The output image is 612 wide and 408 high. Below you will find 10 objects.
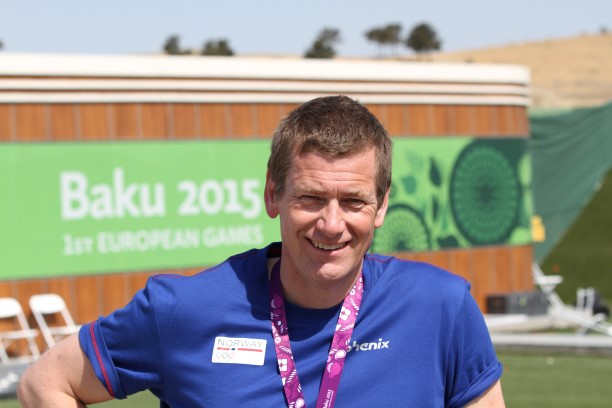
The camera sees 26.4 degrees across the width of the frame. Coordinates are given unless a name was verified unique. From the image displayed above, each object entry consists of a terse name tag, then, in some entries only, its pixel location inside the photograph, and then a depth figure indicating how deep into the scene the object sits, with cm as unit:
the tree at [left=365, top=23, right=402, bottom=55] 8094
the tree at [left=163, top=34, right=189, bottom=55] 7251
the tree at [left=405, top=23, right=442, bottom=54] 7850
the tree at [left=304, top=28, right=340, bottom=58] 5904
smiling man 296
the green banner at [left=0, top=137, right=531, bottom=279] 1462
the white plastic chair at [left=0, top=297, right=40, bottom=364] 1409
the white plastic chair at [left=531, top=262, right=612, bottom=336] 1574
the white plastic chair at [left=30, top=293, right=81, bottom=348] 1431
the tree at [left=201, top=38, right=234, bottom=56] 5367
